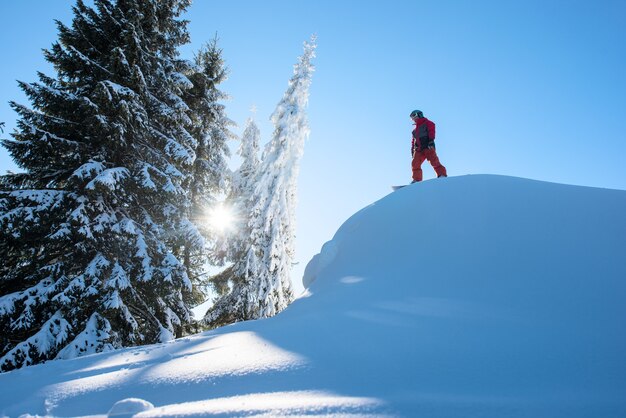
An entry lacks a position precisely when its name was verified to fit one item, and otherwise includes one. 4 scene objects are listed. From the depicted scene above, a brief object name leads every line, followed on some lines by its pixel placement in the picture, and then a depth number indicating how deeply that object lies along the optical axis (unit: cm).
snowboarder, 735
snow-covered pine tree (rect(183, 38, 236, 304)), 1161
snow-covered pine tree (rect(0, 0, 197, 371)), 640
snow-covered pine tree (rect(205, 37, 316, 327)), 1218
